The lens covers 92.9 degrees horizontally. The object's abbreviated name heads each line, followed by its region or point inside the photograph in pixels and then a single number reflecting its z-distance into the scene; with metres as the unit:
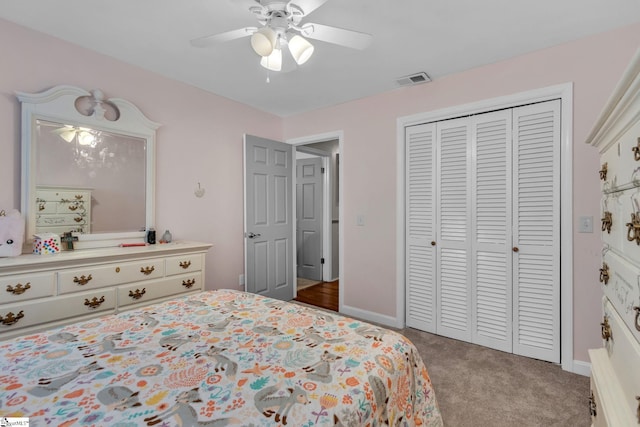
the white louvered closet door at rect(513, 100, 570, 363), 2.33
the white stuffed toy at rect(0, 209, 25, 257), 1.86
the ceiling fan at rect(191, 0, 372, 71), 1.56
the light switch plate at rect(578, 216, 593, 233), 2.16
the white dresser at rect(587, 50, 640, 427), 0.80
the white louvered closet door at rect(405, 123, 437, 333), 2.94
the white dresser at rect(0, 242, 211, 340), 1.77
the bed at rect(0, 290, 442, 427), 0.81
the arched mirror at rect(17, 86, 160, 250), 2.11
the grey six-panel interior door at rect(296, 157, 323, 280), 5.05
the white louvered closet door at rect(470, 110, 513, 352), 2.54
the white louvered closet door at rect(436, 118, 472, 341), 2.74
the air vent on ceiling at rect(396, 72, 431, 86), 2.75
